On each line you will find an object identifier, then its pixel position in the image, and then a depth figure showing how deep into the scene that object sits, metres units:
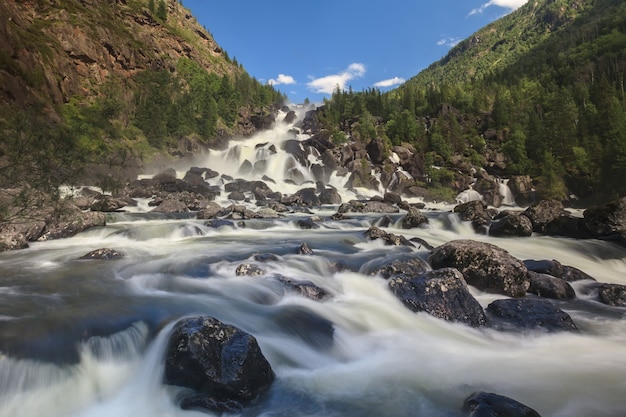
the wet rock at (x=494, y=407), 3.75
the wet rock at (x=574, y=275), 10.65
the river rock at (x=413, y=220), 21.59
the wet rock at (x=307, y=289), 8.62
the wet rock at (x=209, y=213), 23.50
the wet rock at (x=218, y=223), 19.41
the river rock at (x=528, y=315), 7.19
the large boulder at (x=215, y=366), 4.68
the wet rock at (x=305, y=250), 12.77
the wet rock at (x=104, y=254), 11.82
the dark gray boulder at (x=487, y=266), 9.29
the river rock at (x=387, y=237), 14.80
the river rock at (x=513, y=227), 18.14
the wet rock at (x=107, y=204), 24.11
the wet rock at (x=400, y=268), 9.91
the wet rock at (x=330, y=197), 42.34
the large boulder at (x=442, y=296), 7.59
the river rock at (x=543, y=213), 18.95
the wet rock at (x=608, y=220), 15.96
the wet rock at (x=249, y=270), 9.96
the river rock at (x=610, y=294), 8.79
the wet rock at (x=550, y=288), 9.24
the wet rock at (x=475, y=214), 20.73
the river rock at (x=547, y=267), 10.73
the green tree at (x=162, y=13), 110.12
